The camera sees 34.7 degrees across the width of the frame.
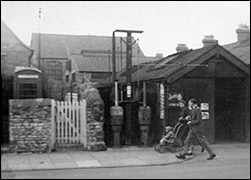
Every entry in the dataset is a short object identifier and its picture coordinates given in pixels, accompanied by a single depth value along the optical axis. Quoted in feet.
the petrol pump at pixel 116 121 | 31.07
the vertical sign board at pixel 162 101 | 32.07
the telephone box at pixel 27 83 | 27.89
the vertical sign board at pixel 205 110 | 32.72
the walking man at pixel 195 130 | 26.13
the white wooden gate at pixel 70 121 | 29.58
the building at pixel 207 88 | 31.30
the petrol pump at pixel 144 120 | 31.89
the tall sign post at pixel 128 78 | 28.36
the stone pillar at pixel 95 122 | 29.25
